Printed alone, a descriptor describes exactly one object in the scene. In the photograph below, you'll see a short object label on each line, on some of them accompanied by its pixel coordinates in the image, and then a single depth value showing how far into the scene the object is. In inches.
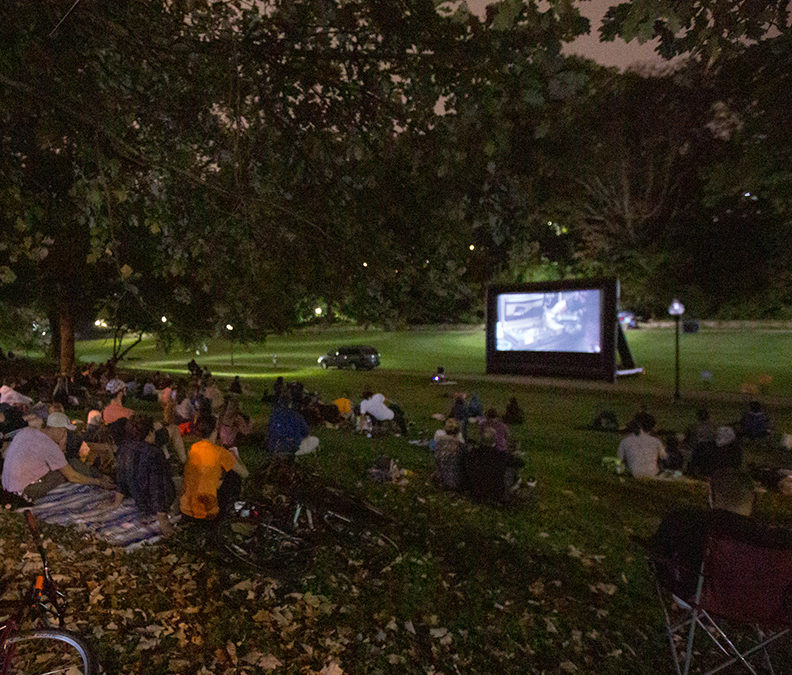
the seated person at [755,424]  548.4
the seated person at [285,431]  354.9
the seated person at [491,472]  312.3
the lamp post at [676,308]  861.8
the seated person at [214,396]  557.9
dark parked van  1512.1
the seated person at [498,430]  402.9
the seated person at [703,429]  438.0
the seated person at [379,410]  541.3
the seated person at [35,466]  268.7
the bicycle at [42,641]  133.0
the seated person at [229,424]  400.8
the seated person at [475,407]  620.7
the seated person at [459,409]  522.0
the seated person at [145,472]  263.6
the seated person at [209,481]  238.2
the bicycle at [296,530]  230.1
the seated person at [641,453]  378.9
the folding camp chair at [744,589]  147.3
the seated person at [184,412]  534.9
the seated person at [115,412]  383.9
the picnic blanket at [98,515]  257.7
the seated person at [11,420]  403.2
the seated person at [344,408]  577.0
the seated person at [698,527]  162.7
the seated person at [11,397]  525.7
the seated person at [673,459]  422.6
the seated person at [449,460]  331.6
